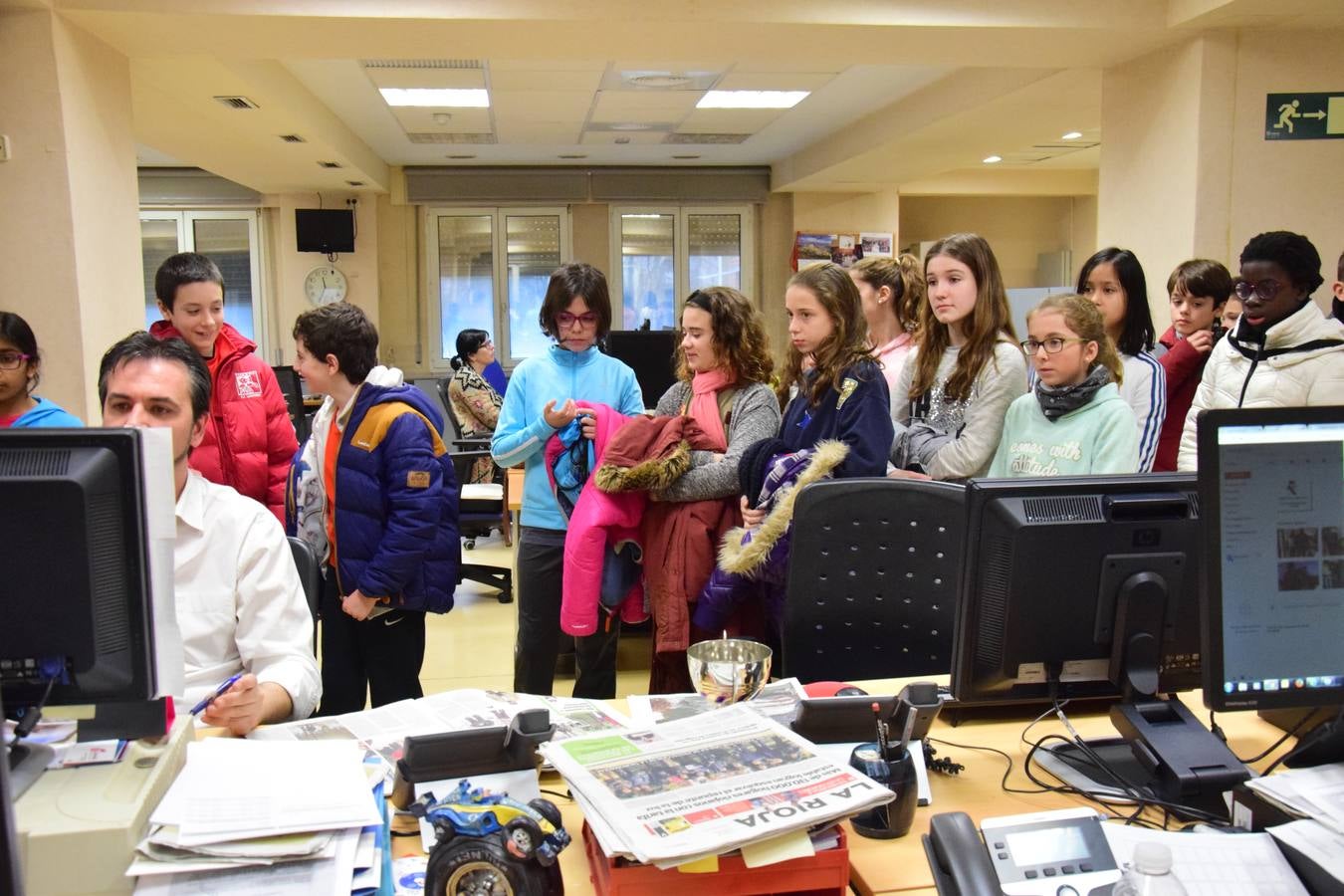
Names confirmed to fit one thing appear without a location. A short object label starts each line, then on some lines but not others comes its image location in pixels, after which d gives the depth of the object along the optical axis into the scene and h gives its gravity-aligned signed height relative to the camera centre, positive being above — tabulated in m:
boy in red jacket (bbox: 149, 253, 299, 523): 2.91 -0.18
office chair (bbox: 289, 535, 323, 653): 1.96 -0.46
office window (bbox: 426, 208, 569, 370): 10.32 +0.62
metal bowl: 1.51 -0.51
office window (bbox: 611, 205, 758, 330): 10.52 +0.74
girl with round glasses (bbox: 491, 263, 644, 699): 2.90 -0.31
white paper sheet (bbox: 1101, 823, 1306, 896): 1.08 -0.59
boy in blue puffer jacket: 2.53 -0.47
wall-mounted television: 9.45 +0.92
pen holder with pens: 1.28 -0.60
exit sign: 4.30 +0.89
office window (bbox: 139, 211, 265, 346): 10.05 +0.85
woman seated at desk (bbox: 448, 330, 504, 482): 6.45 -0.50
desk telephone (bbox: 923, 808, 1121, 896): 1.08 -0.58
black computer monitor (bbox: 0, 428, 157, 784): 1.08 -0.26
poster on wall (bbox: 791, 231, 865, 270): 10.12 +0.77
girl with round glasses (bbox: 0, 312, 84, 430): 2.41 -0.12
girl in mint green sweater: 2.31 -0.20
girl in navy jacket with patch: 2.45 -0.13
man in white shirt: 1.71 -0.42
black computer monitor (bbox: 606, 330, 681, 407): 5.72 -0.16
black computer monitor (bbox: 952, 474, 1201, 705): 1.42 -0.36
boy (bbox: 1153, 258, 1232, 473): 3.60 +0.00
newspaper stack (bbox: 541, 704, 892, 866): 1.06 -0.53
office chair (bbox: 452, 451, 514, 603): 5.18 -1.00
